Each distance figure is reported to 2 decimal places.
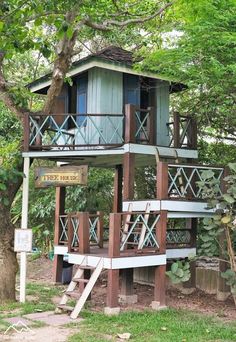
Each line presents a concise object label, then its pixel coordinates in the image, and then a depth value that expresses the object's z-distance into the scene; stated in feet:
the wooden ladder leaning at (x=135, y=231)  32.90
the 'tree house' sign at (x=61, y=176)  34.30
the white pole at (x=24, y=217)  34.42
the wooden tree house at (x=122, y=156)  32.27
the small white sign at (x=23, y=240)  33.78
